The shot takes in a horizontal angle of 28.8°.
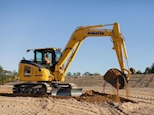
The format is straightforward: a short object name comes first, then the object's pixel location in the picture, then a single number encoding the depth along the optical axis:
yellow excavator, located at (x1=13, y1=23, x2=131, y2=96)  18.67
